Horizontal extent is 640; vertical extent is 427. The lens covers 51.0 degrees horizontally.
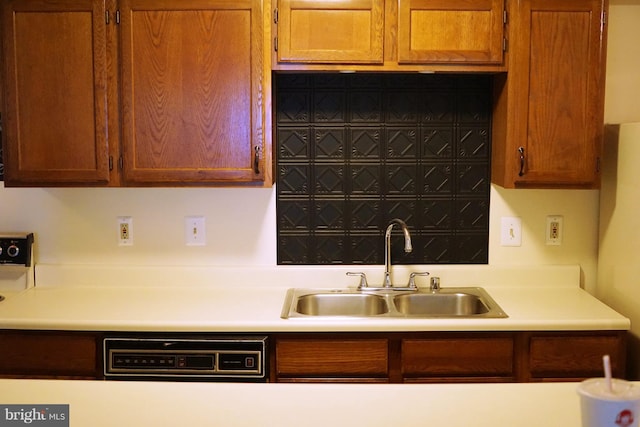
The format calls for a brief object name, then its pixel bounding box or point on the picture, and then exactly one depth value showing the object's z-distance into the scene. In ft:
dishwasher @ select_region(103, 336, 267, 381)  8.13
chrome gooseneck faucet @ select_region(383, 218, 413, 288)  9.57
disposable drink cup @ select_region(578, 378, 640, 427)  3.59
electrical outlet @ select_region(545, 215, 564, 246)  9.95
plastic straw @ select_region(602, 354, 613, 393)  3.64
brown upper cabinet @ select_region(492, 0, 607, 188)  8.52
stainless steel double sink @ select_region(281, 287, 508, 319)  9.48
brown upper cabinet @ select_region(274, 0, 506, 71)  8.48
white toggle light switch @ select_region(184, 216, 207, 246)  9.94
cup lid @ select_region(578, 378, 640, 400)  3.61
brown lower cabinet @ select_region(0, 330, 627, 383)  8.21
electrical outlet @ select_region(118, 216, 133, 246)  9.96
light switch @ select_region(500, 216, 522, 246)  9.94
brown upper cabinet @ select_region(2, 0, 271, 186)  8.50
